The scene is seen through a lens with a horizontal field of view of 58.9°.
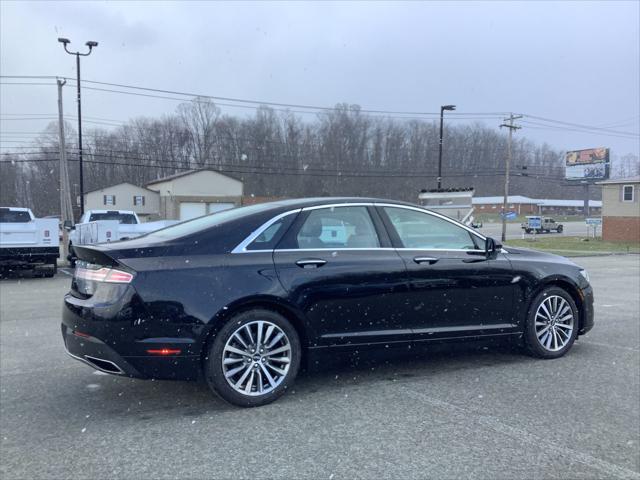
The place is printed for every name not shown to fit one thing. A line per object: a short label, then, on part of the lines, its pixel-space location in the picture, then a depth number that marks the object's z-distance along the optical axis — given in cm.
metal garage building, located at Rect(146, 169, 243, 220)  5322
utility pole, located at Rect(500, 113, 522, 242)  4231
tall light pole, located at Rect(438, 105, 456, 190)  3067
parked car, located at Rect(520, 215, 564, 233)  6204
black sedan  404
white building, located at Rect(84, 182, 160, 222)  5694
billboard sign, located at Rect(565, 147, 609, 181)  7531
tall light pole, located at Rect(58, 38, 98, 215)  2564
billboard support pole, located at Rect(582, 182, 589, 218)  7915
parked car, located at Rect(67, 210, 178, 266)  1460
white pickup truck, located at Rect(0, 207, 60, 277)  1371
